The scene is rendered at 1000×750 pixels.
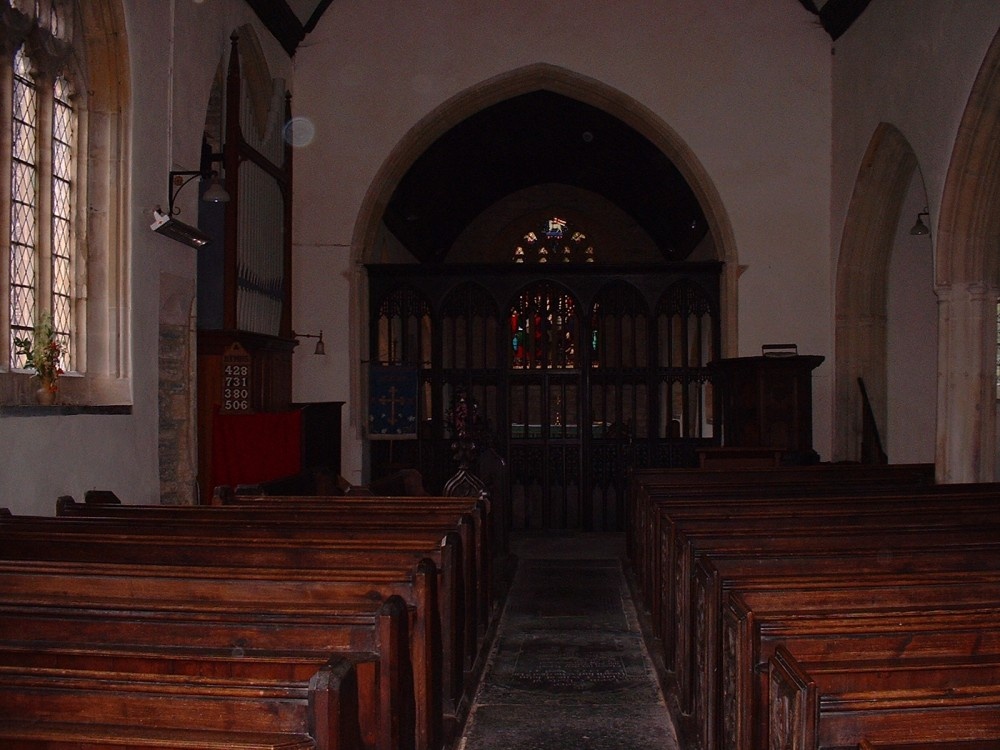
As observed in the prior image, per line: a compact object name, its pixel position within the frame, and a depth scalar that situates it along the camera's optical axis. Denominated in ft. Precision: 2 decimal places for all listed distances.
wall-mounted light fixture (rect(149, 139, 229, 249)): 20.51
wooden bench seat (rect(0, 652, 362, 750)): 5.44
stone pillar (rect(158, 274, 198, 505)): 22.11
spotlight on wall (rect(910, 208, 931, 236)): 28.22
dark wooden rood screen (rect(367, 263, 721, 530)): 33.47
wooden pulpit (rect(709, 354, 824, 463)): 28.94
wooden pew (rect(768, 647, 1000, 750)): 5.67
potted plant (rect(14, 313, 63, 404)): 16.20
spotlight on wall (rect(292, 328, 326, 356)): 31.83
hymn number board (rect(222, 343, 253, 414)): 23.90
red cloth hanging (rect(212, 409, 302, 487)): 23.17
